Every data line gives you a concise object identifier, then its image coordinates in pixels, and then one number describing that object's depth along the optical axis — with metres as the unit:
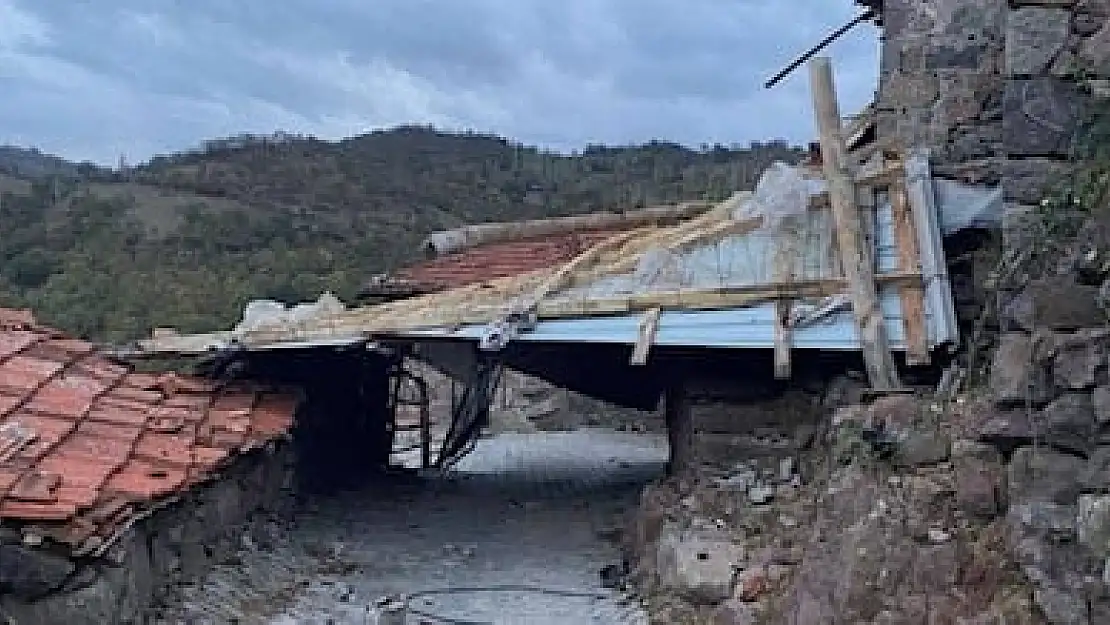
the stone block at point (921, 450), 6.76
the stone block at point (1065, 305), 5.69
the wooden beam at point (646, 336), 9.11
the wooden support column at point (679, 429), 9.95
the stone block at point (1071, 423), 5.50
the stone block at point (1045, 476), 5.48
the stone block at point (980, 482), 6.17
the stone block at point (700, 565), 8.09
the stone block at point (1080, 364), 5.50
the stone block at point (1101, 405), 5.36
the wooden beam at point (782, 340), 8.70
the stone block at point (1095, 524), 5.05
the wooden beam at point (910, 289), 8.34
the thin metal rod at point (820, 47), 9.40
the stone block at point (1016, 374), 5.88
